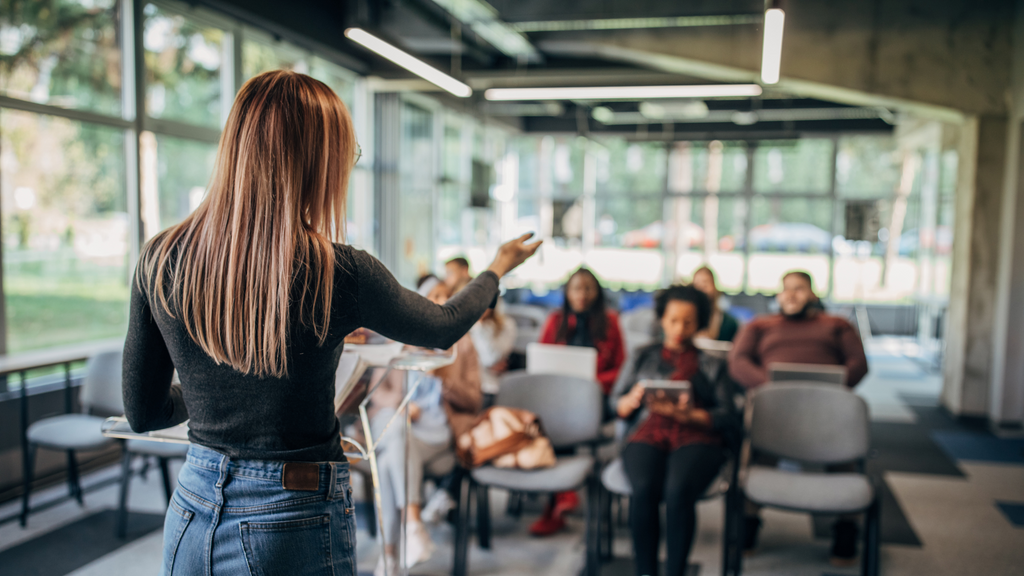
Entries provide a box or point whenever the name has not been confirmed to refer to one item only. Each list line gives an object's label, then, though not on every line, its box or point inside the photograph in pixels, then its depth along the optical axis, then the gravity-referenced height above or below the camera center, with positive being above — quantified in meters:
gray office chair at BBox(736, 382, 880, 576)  3.11 -0.86
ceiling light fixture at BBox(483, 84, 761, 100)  6.50 +1.51
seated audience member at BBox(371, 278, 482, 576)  3.06 -0.91
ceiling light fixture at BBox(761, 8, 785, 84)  3.72 +1.24
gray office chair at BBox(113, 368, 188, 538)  3.49 -1.13
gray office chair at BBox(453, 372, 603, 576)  3.11 -0.99
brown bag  3.19 -0.92
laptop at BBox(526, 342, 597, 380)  3.92 -0.65
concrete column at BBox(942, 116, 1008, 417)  6.33 -0.02
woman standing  1.07 -0.14
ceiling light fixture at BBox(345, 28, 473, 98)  4.63 +1.35
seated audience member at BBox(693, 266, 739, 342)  5.38 -0.54
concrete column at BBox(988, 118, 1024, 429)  6.07 -0.55
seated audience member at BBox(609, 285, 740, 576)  2.93 -0.83
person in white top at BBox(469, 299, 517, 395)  4.71 -0.68
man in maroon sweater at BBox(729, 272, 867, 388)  4.22 -0.55
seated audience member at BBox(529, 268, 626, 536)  4.54 -0.53
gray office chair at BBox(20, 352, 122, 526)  3.66 -1.07
